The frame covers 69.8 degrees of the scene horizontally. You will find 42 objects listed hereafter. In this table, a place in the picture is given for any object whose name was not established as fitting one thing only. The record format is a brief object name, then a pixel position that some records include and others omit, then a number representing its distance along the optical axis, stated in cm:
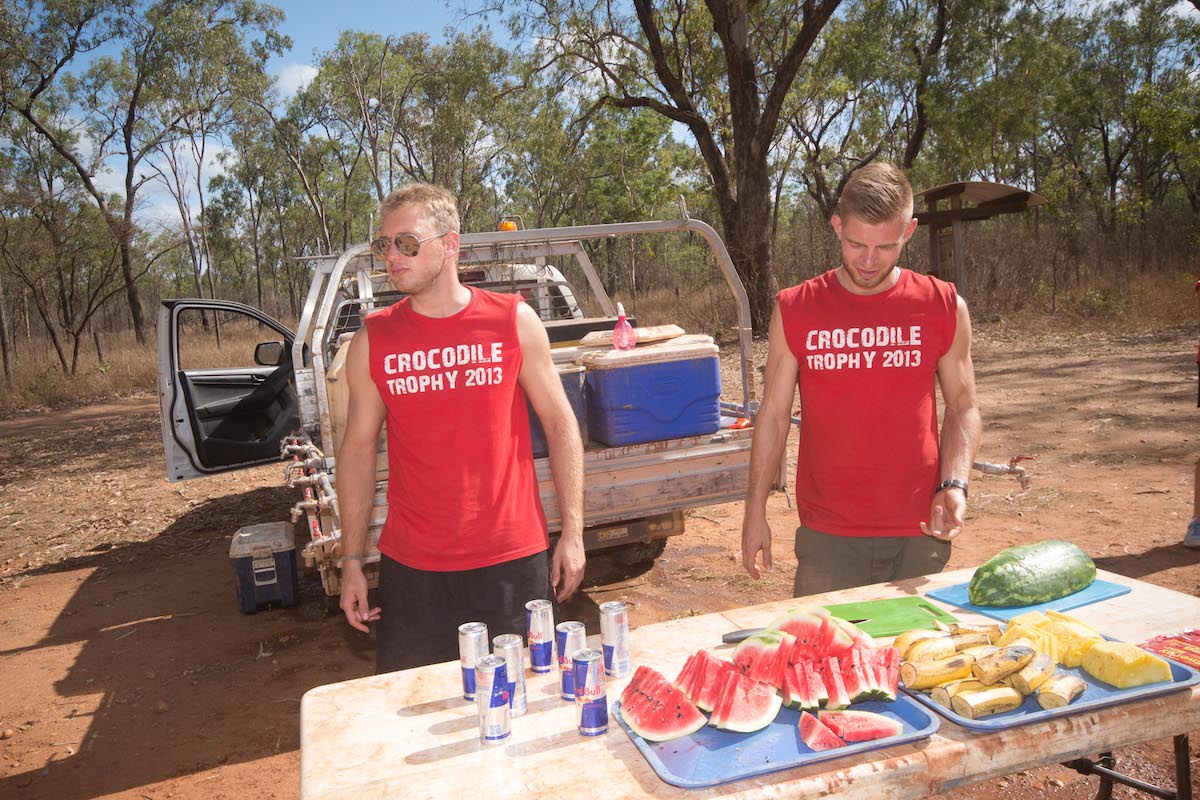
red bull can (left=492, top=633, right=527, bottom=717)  189
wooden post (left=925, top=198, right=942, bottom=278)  1303
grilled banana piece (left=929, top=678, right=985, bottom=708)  187
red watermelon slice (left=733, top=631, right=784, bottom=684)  199
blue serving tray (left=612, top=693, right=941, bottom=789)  167
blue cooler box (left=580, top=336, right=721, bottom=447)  430
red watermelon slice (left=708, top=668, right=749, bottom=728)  183
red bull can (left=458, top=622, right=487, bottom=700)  195
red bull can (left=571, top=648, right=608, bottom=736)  184
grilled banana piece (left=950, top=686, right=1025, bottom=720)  181
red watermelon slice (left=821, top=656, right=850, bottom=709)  186
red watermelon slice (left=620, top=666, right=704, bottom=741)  181
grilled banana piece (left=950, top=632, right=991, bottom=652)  202
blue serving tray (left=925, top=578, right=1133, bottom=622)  242
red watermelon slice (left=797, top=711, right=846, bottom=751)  173
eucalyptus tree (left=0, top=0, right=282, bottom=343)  2258
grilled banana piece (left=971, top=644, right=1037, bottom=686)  187
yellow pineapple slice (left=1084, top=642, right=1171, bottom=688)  190
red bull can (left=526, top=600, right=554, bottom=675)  216
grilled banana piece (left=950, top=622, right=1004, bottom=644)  206
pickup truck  432
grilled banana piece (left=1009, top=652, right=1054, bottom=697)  186
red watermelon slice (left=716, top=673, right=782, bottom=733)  181
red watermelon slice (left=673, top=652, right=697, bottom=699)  194
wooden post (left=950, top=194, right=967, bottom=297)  1230
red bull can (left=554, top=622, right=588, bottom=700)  201
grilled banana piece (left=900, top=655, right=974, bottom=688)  192
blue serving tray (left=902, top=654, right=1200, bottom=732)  180
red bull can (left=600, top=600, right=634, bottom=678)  207
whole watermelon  244
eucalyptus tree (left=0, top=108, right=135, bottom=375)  2142
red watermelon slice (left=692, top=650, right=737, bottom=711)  188
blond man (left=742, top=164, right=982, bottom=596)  273
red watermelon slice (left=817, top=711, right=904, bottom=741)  175
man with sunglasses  263
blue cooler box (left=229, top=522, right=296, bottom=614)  549
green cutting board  231
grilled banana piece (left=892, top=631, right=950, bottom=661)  208
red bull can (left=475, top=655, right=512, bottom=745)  180
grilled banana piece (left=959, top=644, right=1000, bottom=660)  193
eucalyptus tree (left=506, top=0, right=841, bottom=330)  1529
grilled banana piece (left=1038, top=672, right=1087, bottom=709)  183
